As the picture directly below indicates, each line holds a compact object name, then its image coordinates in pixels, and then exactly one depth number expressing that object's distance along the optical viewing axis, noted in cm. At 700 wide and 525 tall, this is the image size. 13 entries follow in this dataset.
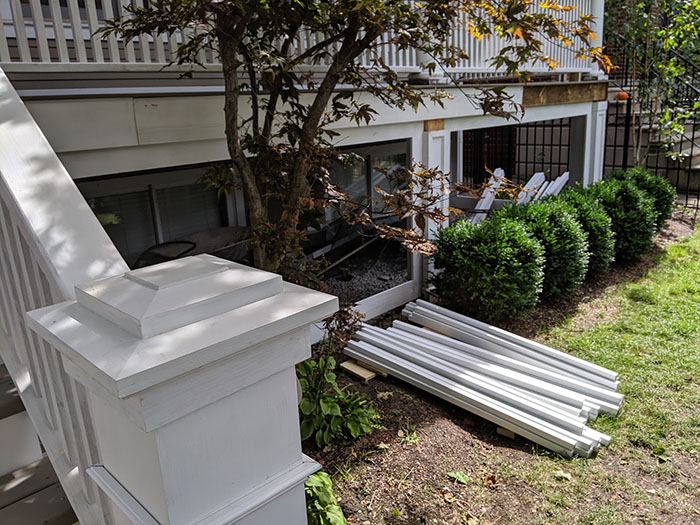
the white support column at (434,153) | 504
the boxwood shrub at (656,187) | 704
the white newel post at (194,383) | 88
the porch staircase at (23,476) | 193
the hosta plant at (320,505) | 202
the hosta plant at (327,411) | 312
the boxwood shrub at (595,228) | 562
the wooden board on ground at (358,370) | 394
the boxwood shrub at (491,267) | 458
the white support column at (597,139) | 756
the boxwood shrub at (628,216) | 616
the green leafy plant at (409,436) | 321
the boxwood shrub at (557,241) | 507
